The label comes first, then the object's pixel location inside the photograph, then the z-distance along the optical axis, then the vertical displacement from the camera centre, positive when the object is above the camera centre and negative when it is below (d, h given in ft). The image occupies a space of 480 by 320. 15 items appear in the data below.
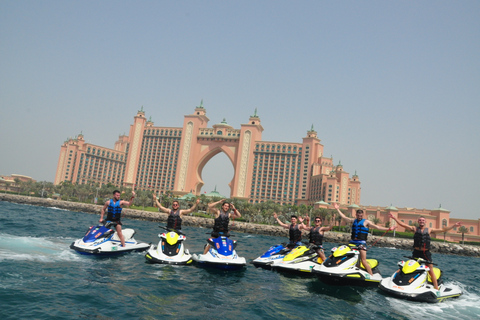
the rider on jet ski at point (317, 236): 43.96 -2.82
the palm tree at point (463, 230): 247.70 -0.66
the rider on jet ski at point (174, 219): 42.41 -2.30
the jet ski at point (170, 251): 39.19 -6.00
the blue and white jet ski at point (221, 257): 39.09 -5.94
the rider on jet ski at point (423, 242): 35.12 -1.72
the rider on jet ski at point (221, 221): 41.45 -1.92
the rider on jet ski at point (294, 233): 45.85 -2.77
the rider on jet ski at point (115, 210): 42.34 -1.96
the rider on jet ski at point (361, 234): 37.70 -1.70
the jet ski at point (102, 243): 39.99 -6.04
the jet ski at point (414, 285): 32.89 -5.84
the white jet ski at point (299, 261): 41.14 -5.80
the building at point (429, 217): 257.03 +5.65
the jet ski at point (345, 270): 35.40 -5.39
